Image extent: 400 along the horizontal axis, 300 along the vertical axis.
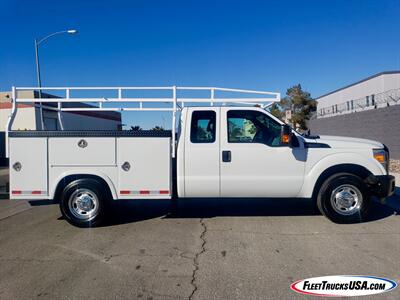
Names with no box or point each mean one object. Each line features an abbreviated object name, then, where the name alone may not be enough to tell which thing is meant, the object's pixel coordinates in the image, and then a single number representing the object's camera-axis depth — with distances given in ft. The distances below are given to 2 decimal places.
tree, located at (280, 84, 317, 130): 126.41
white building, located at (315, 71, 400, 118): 67.43
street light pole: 65.39
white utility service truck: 18.74
